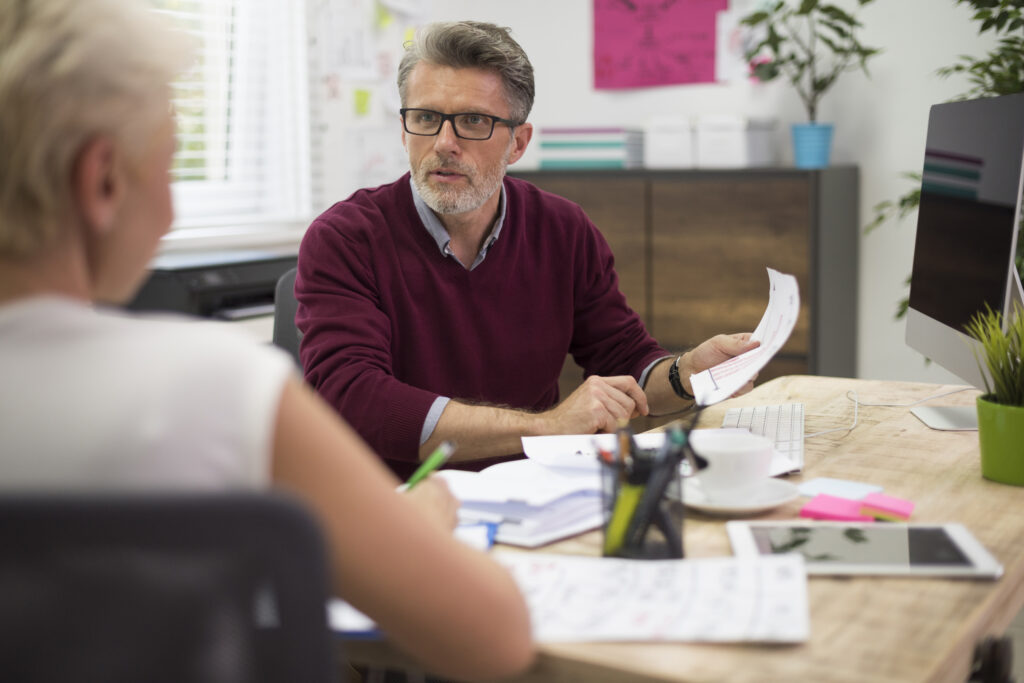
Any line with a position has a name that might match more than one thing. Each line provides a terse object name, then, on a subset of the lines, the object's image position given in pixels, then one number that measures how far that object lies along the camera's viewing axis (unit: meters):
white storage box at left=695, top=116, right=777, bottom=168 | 3.54
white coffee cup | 1.24
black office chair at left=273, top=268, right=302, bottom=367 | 2.07
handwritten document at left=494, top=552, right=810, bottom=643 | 0.89
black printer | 2.58
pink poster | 3.86
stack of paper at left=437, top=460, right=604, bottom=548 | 1.17
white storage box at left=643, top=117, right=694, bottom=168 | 3.62
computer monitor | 1.54
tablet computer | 1.03
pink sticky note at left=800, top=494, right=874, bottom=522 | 1.20
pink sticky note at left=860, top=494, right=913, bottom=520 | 1.20
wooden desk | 0.84
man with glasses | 1.71
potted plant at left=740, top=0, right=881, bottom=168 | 3.38
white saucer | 1.22
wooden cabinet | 3.38
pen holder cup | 1.05
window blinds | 3.30
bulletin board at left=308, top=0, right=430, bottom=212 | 3.58
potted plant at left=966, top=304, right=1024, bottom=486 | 1.34
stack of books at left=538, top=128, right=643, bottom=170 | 3.78
